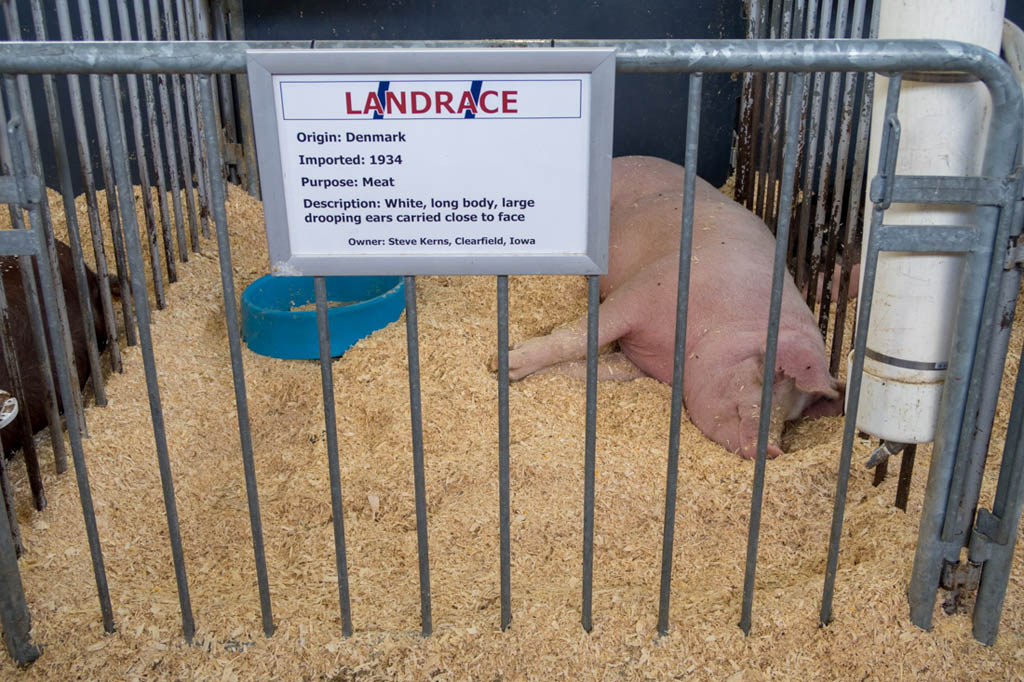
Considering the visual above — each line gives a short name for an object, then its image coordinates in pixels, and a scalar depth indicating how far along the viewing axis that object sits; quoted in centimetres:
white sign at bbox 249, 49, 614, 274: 170
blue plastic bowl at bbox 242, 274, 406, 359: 379
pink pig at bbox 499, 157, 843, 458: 329
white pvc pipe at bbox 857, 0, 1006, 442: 188
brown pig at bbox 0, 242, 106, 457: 308
